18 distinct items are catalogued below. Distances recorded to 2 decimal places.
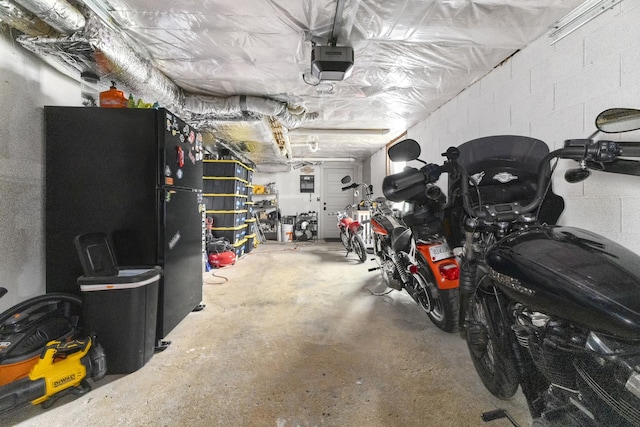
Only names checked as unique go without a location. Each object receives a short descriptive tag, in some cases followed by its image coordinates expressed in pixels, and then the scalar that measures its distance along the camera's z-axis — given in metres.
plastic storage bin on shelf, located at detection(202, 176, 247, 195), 4.42
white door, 7.46
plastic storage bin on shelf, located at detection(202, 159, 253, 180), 4.44
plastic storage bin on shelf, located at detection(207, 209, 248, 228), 4.38
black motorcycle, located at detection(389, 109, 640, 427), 0.54
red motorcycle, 4.21
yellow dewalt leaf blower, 1.08
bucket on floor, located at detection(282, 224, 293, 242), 6.85
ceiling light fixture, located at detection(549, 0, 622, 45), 1.47
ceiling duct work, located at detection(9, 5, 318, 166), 1.53
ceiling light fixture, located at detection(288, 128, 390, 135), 4.47
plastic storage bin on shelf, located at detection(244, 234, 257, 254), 5.21
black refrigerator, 1.65
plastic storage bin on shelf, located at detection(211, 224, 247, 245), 4.36
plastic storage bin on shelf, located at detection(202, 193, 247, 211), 4.39
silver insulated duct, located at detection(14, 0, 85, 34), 1.29
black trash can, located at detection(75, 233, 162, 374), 1.38
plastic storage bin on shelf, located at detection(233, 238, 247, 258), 4.46
